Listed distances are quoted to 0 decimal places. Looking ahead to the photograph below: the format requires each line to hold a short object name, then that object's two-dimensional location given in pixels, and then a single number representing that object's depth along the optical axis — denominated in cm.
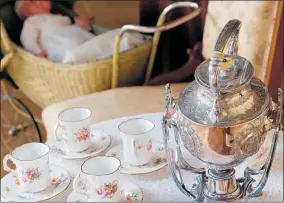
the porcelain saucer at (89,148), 113
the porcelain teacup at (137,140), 106
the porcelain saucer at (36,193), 101
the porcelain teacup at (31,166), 100
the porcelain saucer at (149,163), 107
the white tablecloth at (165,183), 101
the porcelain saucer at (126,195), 97
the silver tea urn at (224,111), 82
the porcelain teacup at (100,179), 92
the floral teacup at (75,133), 112
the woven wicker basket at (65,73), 187
